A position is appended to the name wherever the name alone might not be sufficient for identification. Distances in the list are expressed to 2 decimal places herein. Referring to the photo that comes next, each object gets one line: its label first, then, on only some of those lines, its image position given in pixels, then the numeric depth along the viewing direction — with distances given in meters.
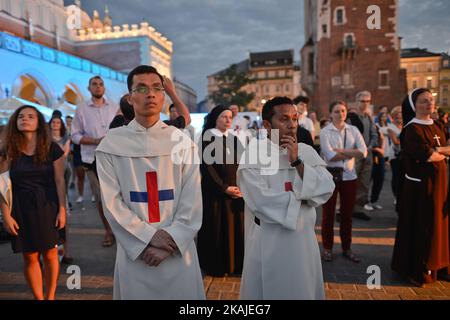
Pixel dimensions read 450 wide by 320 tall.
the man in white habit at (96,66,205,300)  2.06
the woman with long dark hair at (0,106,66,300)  3.03
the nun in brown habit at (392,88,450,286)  3.47
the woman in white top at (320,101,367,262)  4.28
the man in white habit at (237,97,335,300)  2.33
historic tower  29.52
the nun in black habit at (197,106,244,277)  3.95
